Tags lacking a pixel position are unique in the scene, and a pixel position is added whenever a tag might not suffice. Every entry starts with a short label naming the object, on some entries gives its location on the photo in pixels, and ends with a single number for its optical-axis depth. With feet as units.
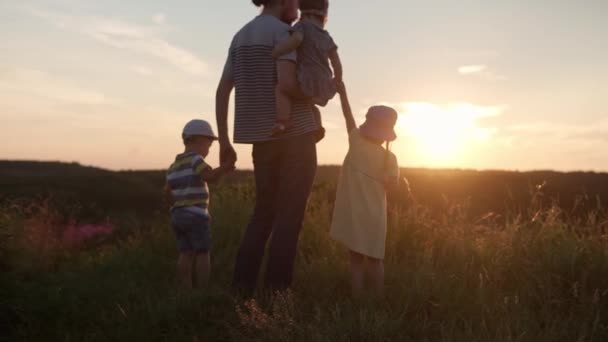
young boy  16.06
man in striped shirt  12.76
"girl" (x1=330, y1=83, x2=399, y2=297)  13.51
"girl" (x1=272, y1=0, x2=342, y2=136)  12.43
